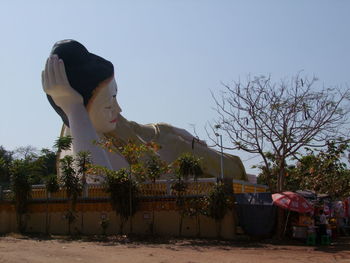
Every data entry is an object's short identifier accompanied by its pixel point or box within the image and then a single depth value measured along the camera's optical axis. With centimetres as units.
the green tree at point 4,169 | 1812
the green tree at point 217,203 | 1403
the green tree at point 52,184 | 1650
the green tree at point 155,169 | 1523
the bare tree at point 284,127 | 1656
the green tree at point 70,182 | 1600
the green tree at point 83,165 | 1623
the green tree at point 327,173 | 1942
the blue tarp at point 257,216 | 1426
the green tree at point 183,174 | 1460
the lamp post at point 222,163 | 2633
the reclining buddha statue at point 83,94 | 1970
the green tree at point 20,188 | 1711
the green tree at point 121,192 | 1509
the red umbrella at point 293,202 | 1340
